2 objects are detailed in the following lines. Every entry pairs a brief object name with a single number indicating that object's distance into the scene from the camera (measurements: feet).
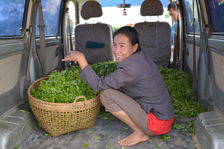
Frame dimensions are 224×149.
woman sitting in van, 5.51
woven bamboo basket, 5.56
